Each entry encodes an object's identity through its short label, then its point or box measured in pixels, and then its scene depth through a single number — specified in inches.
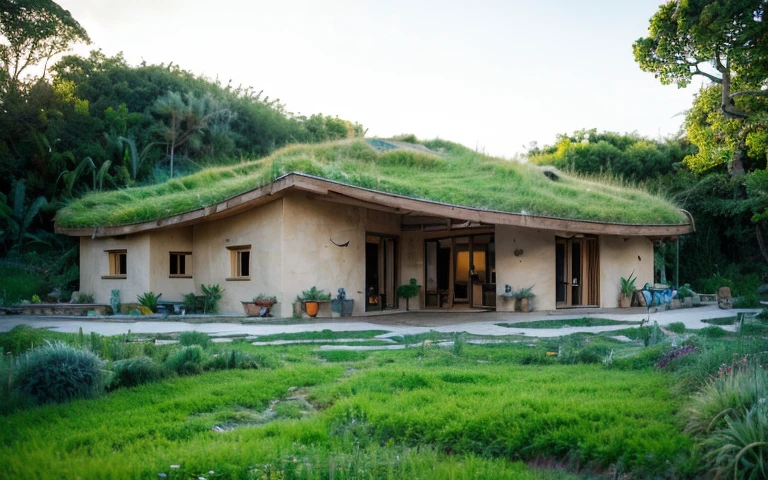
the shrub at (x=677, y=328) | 387.9
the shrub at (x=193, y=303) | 661.9
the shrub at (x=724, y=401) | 160.7
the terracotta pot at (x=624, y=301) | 747.4
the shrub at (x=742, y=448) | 140.2
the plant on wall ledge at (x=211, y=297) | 658.8
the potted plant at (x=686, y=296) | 723.1
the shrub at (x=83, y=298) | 737.6
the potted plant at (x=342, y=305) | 633.0
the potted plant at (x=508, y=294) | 693.9
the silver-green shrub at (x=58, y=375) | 222.4
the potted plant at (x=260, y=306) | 604.9
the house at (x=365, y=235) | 614.5
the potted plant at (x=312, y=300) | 610.9
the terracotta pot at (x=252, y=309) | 607.2
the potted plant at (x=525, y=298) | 690.2
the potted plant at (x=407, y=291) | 748.6
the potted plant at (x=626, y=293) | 744.3
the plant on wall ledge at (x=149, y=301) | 670.4
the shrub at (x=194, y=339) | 353.3
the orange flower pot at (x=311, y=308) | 610.5
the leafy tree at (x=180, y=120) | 1181.7
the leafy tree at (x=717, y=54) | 476.4
